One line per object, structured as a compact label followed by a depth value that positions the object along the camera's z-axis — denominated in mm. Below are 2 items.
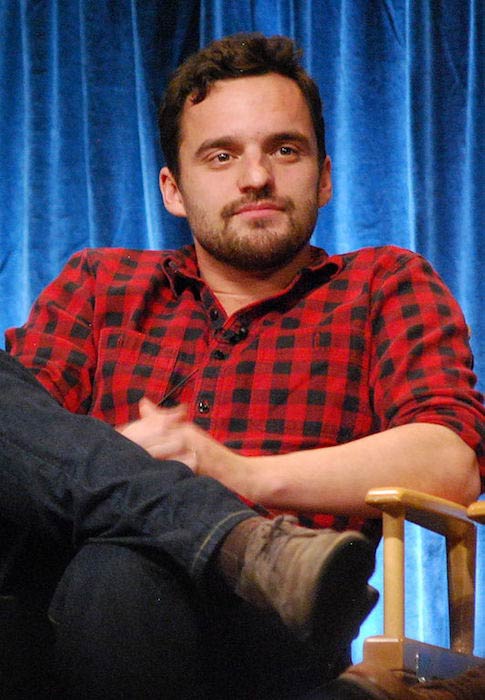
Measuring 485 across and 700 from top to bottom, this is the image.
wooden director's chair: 4252
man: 4294
